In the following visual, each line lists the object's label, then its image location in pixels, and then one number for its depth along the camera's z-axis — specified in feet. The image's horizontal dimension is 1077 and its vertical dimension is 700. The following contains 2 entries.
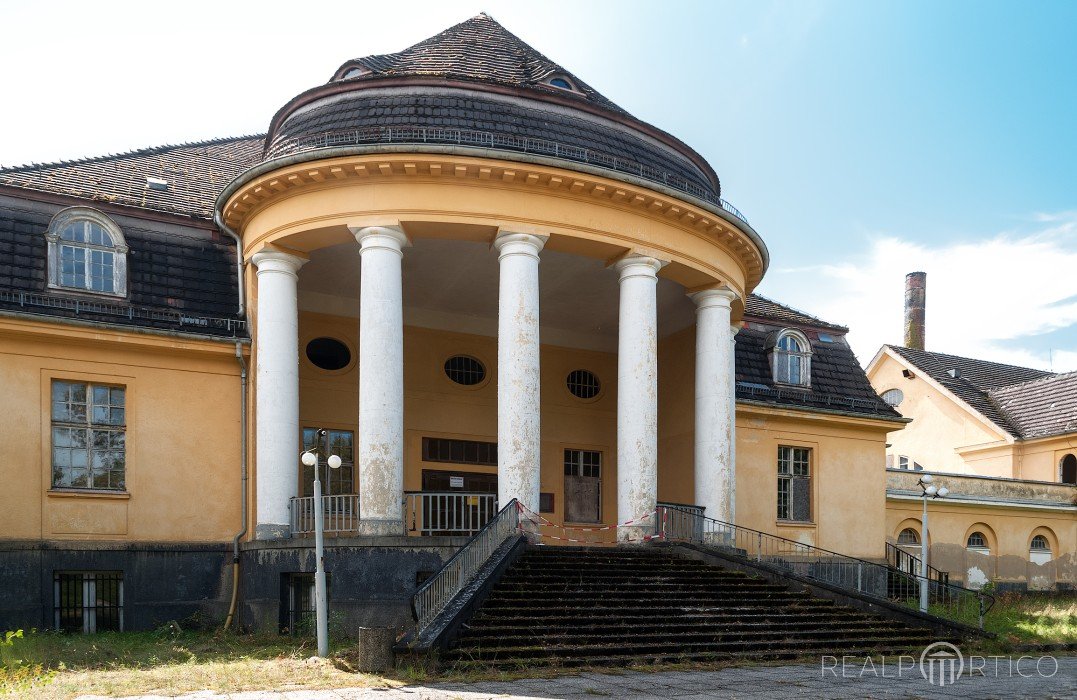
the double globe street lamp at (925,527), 61.31
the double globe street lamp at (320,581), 42.47
